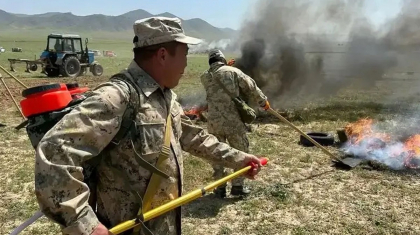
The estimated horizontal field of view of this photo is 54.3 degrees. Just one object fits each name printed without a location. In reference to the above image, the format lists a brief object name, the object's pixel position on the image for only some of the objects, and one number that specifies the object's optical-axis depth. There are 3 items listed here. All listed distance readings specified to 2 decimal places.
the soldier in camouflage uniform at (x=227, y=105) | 5.59
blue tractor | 21.56
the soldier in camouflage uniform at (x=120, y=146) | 1.68
